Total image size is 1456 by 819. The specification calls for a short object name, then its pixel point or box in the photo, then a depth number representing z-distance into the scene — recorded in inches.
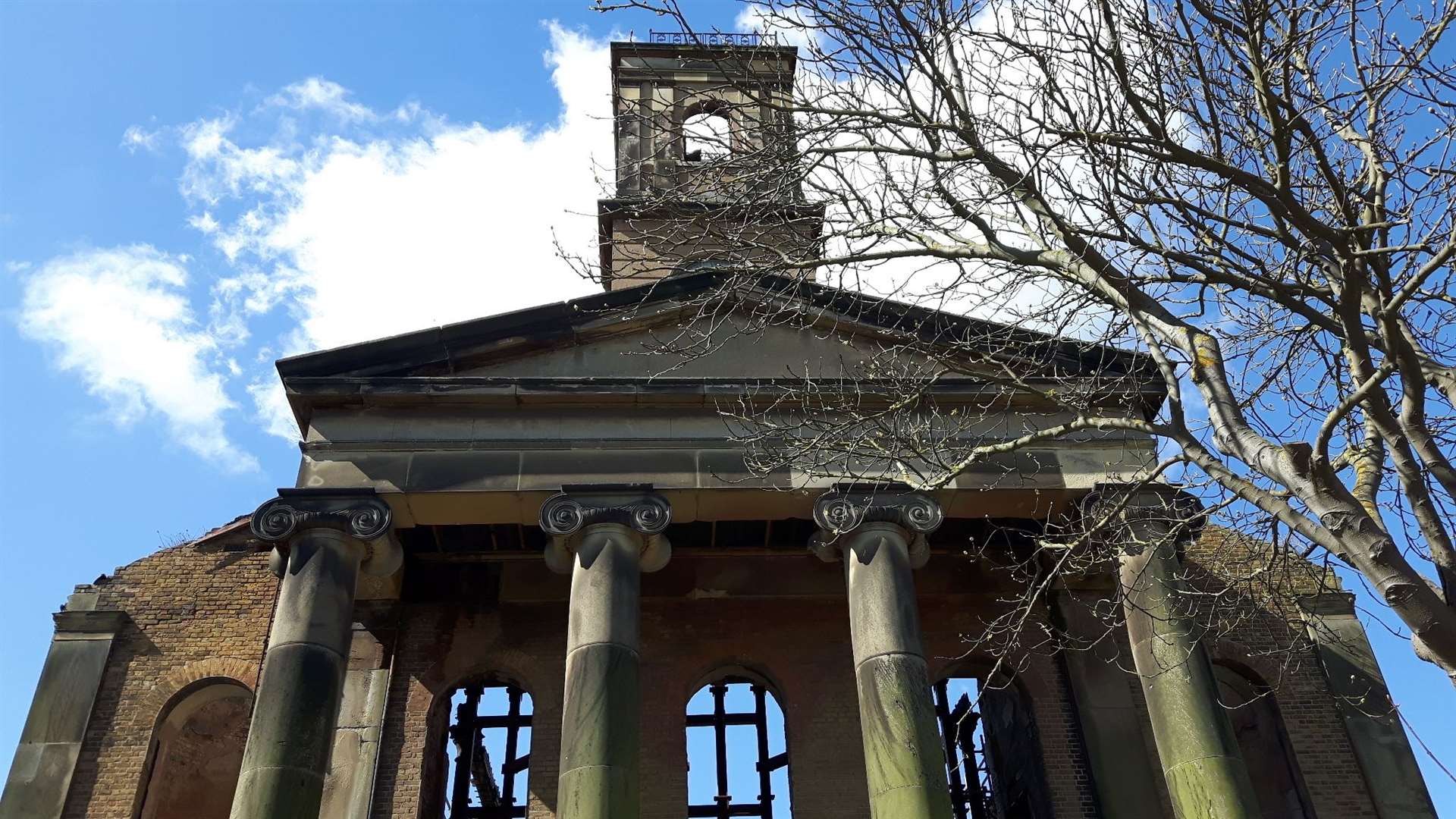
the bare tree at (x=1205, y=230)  320.5
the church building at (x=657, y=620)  508.7
